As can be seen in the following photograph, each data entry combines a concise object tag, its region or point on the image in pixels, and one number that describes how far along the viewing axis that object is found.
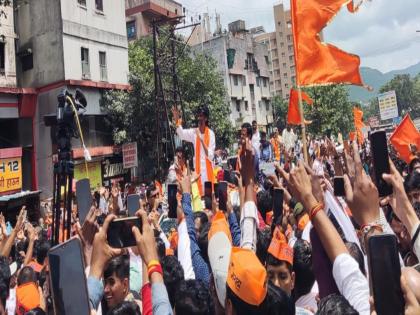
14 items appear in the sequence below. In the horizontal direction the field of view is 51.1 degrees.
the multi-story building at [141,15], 36.00
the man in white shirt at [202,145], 7.11
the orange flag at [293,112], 6.93
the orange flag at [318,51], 5.38
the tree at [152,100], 20.30
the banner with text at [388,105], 22.03
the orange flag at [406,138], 7.17
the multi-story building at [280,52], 77.50
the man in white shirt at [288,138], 12.19
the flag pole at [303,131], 4.09
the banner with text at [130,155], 17.06
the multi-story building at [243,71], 35.34
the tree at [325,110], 33.31
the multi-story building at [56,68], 18.41
